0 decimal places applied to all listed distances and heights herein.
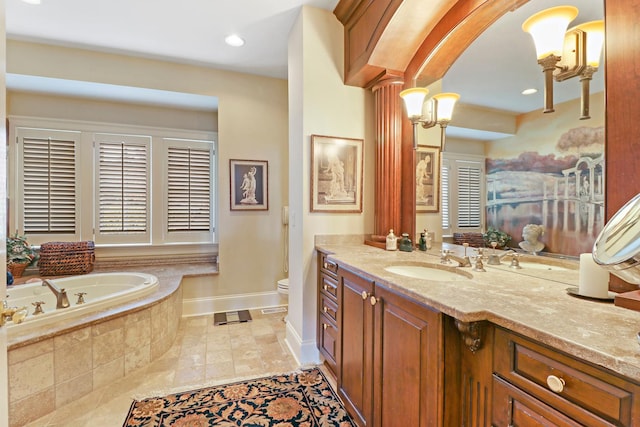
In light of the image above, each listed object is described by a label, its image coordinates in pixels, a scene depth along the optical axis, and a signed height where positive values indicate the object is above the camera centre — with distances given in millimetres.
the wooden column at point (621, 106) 949 +357
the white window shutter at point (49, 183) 3324 +310
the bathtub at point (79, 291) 1882 -733
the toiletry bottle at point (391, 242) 2154 -241
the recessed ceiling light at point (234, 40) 2750 +1666
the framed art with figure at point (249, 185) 3494 +316
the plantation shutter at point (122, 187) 3561 +287
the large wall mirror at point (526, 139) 1127 +346
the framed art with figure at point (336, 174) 2342 +303
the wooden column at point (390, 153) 2295 +465
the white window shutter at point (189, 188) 3768 +290
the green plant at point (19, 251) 2928 -440
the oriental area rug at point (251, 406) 1674 -1240
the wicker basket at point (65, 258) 3067 -533
